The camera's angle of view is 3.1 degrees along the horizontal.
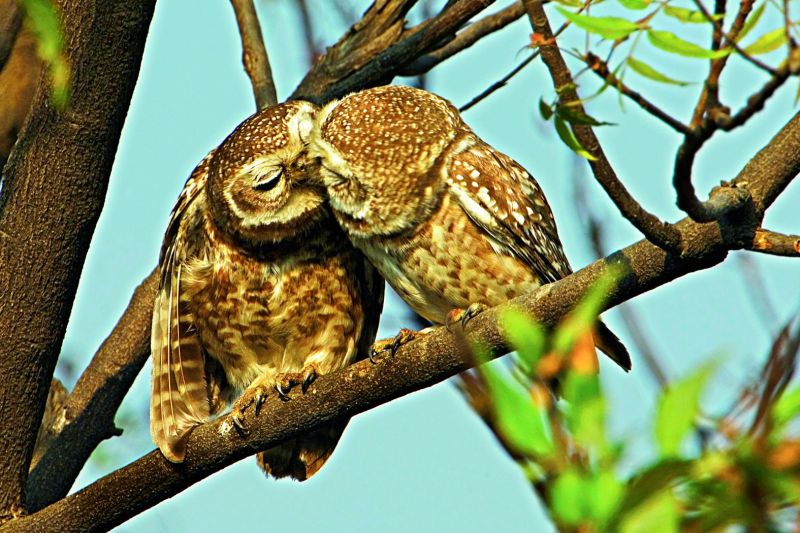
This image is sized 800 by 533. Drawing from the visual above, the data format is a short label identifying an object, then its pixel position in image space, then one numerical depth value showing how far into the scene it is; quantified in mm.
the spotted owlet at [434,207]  7243
